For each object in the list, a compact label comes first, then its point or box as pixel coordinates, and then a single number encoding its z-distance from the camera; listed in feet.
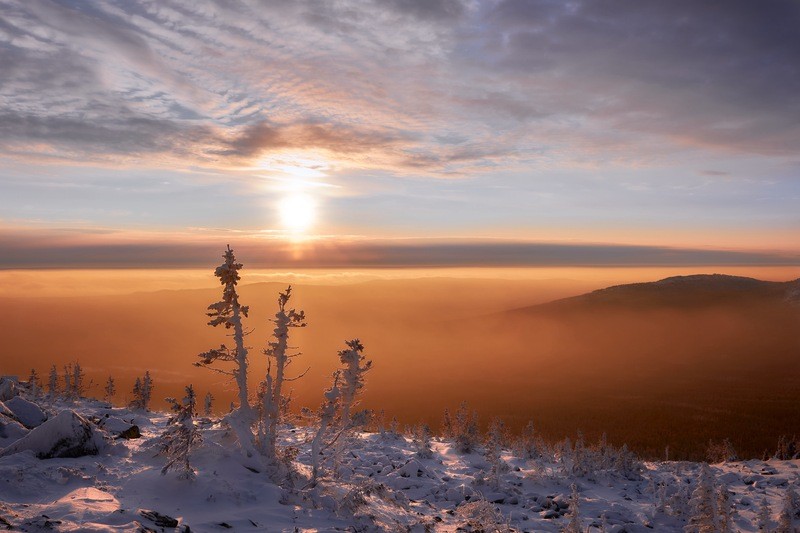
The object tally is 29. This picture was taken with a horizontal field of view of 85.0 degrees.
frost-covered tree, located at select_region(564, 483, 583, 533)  45.30
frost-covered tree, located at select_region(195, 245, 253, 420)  55.42
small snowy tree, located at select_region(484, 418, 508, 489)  70.18
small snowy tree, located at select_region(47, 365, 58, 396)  136.18
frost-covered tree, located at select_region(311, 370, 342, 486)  53.72
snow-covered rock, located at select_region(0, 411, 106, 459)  45.01
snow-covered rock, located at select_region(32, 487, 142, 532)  30.27
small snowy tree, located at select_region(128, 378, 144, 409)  128.21
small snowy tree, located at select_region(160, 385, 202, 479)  42.93
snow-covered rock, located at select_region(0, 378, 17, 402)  71.72
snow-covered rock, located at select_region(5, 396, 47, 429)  57.21
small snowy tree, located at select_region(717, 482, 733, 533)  49.16
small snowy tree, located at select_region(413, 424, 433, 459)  84.69
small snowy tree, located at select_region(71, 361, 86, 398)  165.58
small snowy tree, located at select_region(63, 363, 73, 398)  155.88
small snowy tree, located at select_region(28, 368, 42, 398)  99.16
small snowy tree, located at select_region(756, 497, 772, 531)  53.59
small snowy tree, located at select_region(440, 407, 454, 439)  131.27
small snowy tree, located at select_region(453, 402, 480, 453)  91.81
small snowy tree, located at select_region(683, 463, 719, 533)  51.80
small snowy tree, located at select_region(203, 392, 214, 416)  147.10
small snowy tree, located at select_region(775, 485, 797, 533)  52.75
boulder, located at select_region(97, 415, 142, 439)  62.75
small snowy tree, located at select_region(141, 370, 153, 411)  141.18
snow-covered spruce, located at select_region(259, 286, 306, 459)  55.88
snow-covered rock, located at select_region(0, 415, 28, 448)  49.06
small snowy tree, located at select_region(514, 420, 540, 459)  91.56
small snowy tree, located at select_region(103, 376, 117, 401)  187.01
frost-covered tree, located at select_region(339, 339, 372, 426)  55.47
